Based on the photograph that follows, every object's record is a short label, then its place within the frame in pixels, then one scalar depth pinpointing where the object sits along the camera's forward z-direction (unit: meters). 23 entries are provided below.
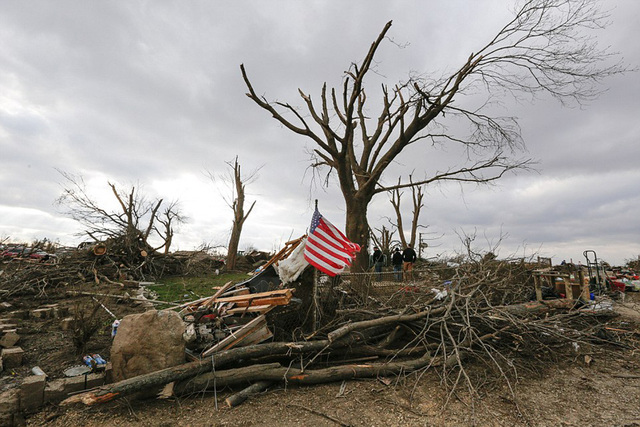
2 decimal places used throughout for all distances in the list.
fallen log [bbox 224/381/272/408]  3.84
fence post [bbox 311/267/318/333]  5.09
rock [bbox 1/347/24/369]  4.49
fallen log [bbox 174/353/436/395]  4.00
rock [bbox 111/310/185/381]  4.02
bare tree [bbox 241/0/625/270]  10.66
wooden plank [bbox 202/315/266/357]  4.34
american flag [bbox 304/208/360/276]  4.85
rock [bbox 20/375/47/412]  3.60
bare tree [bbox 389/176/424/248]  22.00
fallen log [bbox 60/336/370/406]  3.45
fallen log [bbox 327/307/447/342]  4.61
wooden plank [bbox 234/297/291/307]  4.74
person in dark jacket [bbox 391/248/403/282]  13.87
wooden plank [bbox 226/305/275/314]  4.88
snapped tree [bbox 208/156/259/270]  17.75
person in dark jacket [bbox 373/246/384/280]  14.45
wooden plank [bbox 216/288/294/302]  4.74
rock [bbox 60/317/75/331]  5.98
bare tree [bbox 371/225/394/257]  24.65
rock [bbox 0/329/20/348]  5.10
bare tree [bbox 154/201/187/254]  18.25
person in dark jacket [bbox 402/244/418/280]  12.96
